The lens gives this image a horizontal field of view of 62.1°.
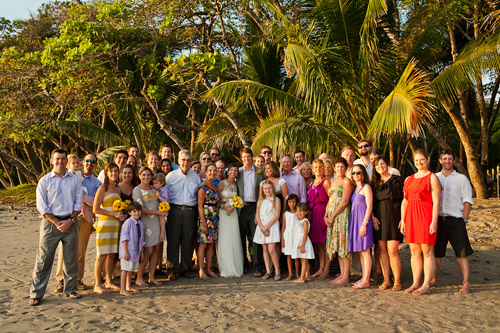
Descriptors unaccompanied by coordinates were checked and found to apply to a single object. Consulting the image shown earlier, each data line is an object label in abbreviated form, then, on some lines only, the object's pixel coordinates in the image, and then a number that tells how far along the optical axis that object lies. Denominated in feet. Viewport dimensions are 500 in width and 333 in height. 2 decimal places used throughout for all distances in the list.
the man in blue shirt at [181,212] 22.15
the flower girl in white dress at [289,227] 21.90
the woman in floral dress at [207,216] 22.24
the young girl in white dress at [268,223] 22.17
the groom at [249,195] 23.12
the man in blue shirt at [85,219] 20.36
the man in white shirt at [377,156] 20.65
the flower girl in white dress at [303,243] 21.50
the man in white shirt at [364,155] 22.24
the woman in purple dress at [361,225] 19.94
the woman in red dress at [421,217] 18.51
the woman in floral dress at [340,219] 20.65
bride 22.80
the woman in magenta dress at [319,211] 22.22
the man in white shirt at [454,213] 18.85
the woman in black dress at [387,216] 19.63
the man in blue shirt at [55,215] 17.74
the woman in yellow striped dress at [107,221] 19.31
